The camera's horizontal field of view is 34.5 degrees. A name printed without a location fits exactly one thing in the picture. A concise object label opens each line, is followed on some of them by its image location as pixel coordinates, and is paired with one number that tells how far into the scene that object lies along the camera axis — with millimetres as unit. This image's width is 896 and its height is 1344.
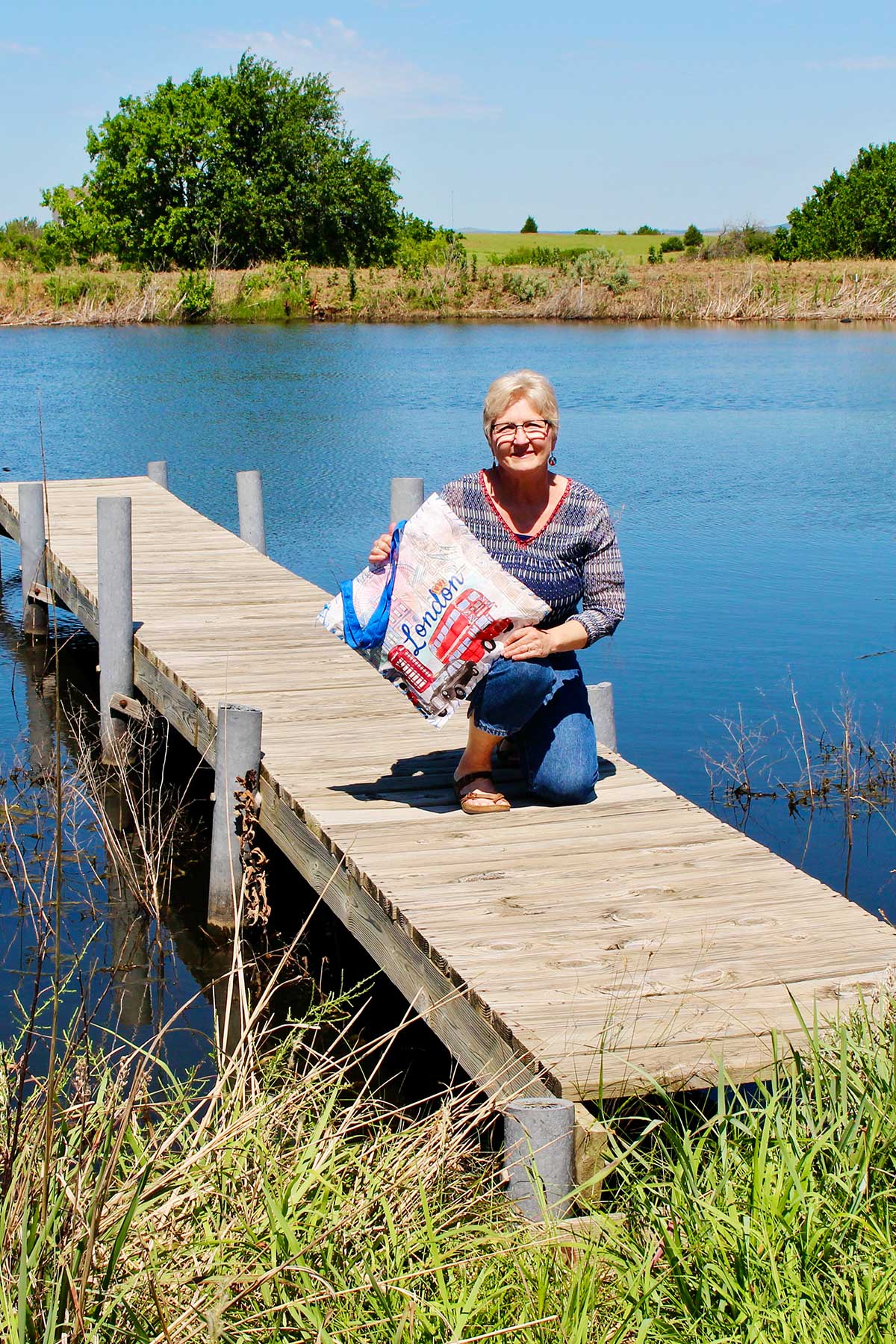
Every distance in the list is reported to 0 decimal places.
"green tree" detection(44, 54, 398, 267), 51969
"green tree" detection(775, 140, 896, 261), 54281
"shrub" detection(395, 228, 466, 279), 46219
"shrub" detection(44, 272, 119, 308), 40281
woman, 4723
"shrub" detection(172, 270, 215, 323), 41344
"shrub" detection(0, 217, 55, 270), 50812
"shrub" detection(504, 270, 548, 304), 43838
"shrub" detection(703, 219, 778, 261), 56969
